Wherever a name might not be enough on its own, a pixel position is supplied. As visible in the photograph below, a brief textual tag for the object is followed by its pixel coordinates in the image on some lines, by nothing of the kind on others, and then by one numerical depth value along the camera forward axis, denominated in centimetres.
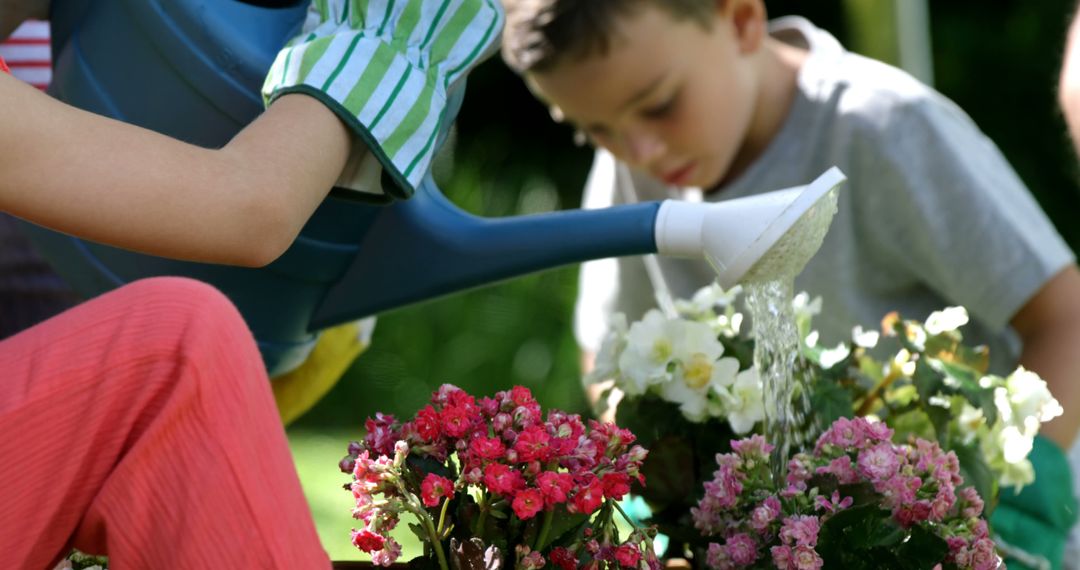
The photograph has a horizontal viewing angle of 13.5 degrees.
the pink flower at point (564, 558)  285
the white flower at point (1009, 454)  314
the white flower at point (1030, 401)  314
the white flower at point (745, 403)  309
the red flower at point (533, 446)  282
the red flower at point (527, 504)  281
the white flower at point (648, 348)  313
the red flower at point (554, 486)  281
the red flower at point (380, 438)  286
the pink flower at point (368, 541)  283
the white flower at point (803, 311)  318
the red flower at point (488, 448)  282
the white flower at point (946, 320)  317
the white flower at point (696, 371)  311
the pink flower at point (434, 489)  282
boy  354
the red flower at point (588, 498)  282
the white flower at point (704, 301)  322
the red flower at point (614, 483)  283
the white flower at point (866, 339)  318
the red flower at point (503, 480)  281
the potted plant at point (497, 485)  282
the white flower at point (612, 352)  317
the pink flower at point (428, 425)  285
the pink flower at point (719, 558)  296
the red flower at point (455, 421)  285
